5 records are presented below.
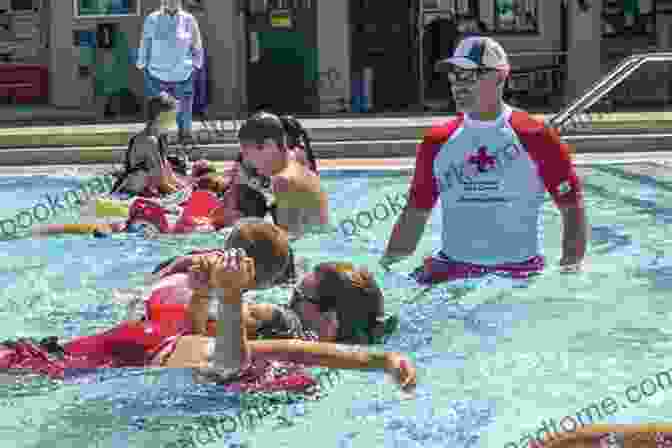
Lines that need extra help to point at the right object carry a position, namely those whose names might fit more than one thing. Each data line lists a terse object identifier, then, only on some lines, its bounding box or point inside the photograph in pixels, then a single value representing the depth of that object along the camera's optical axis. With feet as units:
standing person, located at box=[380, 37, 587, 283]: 24.16
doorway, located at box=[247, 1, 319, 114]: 74.32
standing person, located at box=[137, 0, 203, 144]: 54.70
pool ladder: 42.75
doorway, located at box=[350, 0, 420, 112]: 74.90
